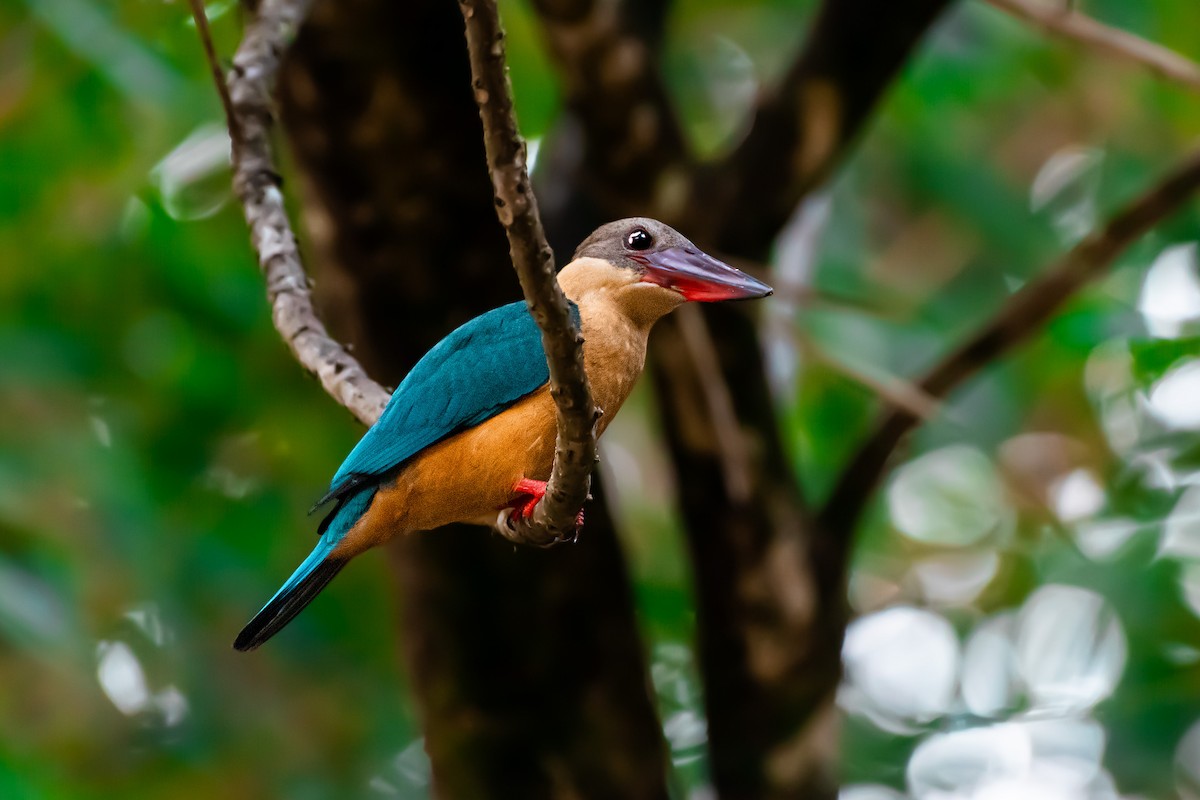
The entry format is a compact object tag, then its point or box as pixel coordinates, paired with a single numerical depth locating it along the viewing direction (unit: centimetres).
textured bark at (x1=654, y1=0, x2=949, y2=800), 952
